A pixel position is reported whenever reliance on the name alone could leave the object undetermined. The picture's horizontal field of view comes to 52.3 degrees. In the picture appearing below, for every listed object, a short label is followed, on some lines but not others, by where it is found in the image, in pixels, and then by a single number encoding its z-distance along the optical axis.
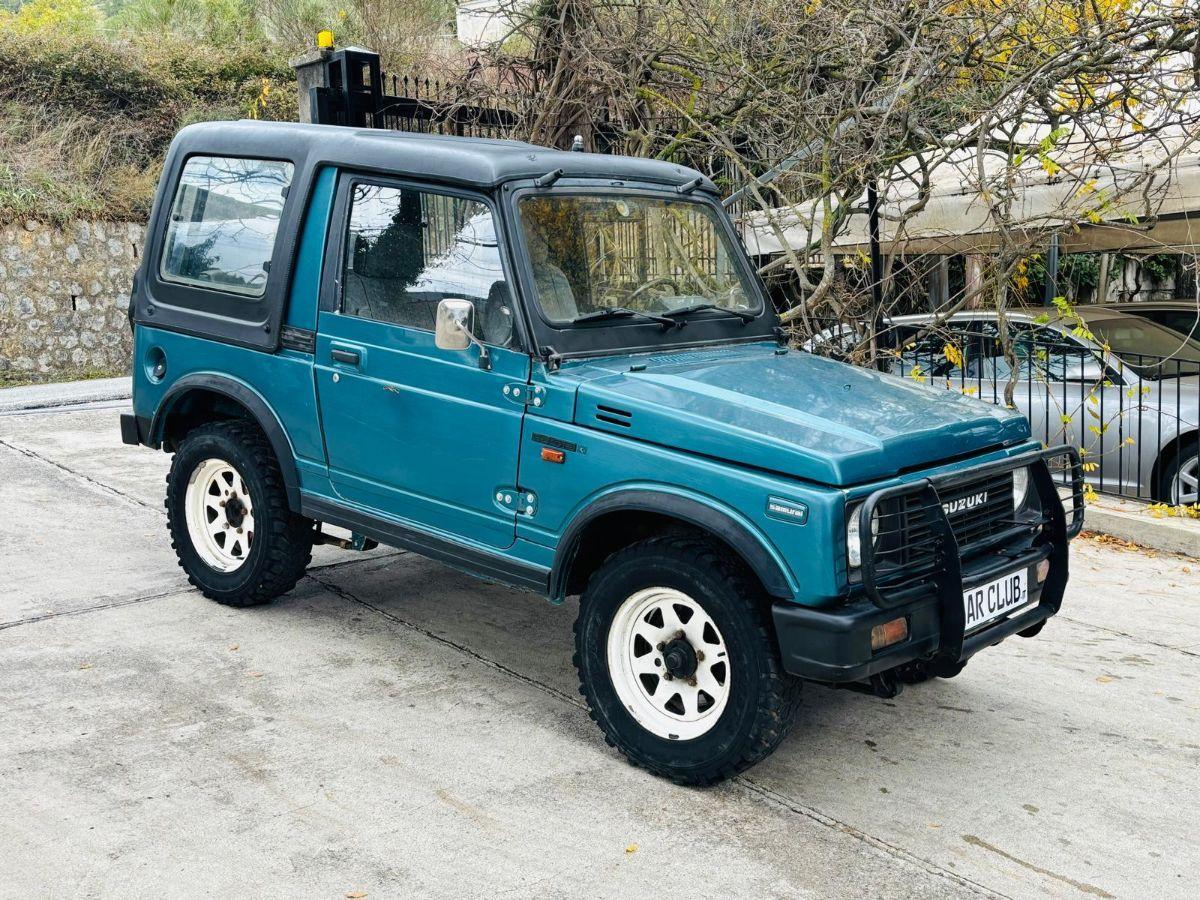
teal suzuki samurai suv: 3.95
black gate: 10.42
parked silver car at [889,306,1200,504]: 8.41
